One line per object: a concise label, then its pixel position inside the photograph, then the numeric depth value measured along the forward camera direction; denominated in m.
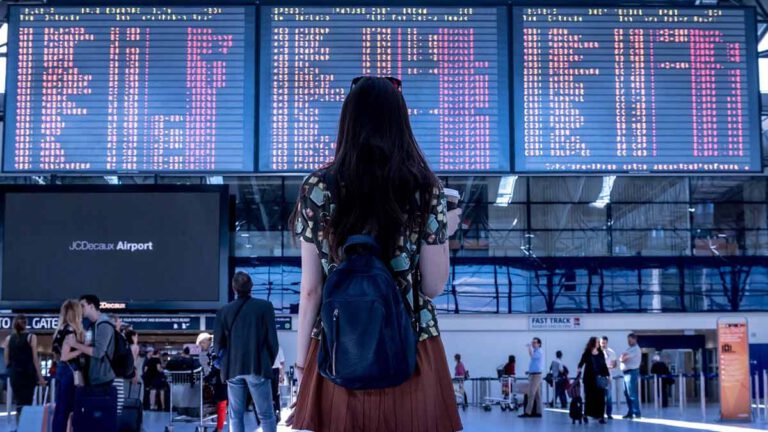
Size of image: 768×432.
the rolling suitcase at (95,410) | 8.19
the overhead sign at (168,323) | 18.03
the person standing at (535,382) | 18.72
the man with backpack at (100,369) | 8.26
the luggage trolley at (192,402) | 10.69
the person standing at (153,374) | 22.05
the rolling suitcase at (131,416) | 9.59
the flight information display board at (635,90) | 13.71
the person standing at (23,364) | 11.70
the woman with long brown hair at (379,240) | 2.54
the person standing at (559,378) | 25.08
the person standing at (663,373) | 27.12
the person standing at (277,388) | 12.09
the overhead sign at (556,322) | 29.73
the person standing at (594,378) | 16.84
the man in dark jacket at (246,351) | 7.82
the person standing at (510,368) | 24.84
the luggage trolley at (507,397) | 22.69
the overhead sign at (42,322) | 16.83
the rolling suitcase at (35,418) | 10.00
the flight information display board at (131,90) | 13.74
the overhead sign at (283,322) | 21.51
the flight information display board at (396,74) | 13.68
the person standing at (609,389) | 18.69
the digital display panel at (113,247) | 16.28
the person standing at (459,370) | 25.91
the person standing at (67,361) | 8.36
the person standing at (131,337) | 13.71
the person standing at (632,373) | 18.06
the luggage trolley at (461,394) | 24.03
